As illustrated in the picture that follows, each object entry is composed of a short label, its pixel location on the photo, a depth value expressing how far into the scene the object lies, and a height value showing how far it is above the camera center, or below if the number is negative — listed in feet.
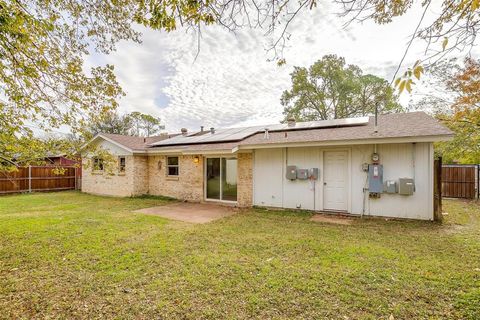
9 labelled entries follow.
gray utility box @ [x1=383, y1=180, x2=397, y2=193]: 23.97 -2.21
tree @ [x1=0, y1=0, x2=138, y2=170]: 12.95 +5.09
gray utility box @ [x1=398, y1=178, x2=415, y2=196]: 23.18 -2.13
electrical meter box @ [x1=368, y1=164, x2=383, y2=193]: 24.63 -1.46
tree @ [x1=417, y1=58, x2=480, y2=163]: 40.65 +10.18
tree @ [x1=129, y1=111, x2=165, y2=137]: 108.06 +17.73
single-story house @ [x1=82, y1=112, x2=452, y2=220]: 23.66 -0.32
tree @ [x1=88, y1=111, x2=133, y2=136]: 100.28 +15.73
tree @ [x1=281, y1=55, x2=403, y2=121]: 75.20 +22.71
